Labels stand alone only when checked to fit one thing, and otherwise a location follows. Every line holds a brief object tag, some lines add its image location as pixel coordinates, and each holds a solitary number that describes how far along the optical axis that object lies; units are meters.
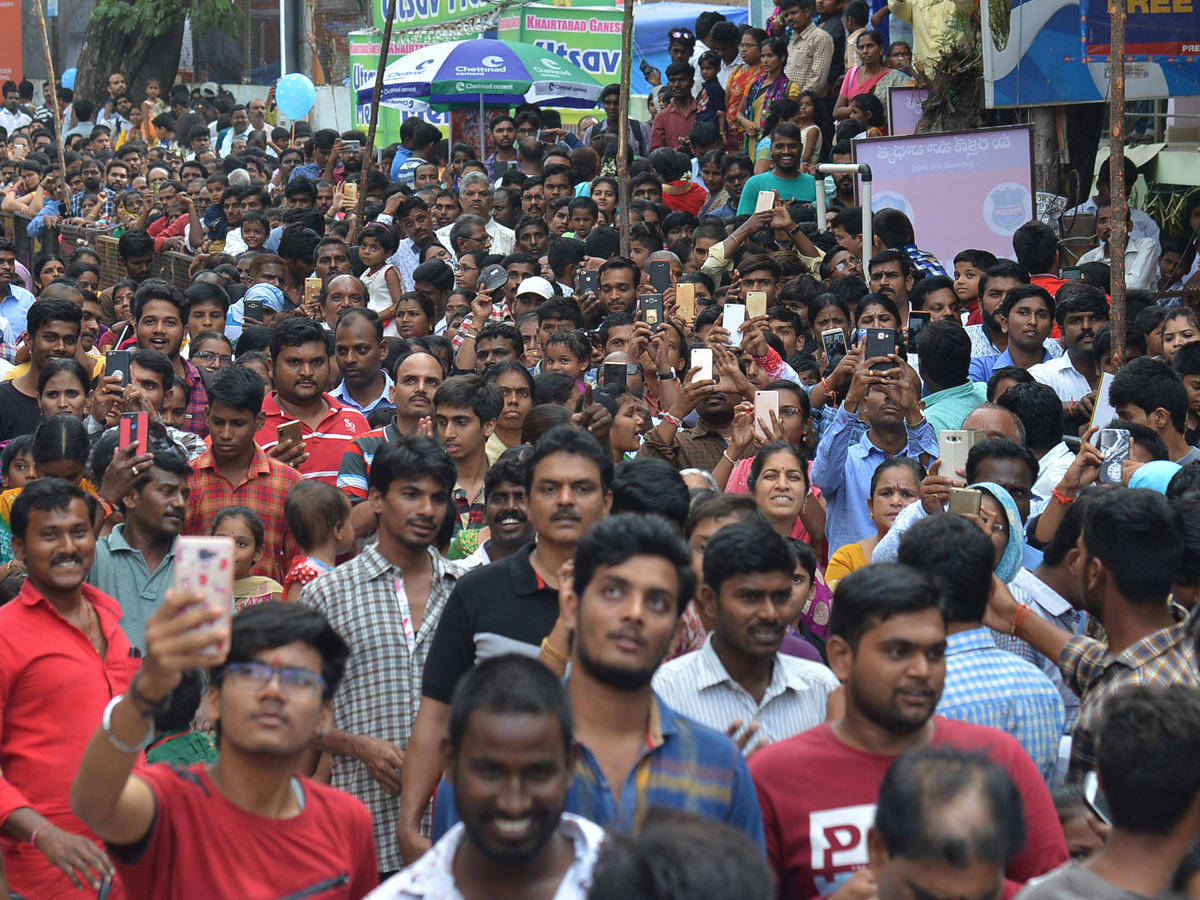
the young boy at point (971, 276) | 17.55
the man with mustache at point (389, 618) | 8.45
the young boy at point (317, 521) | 10.14
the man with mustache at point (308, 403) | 13.26
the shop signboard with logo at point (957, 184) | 19.39
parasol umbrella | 33.16
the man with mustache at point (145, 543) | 10.06
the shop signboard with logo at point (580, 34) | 40.66
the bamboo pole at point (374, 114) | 24.64
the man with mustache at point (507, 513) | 9.77
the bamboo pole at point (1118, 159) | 13.62
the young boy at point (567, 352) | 14.77
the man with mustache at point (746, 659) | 7.42
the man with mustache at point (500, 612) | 7.68
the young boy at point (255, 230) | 25.56
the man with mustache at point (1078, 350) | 14.44
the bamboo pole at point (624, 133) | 19.75
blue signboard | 18.91
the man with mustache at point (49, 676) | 7.99
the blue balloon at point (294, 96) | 42.22
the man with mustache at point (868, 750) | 6.12
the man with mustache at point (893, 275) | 17.23
